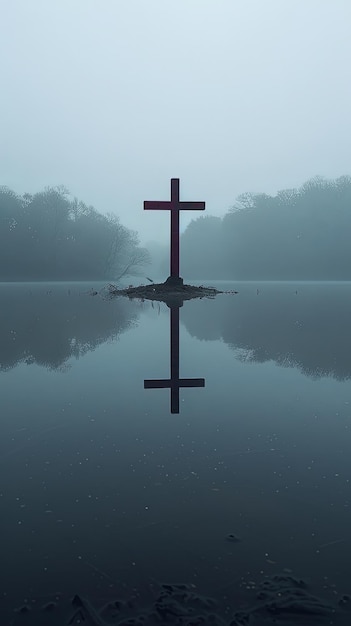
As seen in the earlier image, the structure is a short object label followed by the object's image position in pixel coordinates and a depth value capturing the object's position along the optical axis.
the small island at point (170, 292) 23.24
